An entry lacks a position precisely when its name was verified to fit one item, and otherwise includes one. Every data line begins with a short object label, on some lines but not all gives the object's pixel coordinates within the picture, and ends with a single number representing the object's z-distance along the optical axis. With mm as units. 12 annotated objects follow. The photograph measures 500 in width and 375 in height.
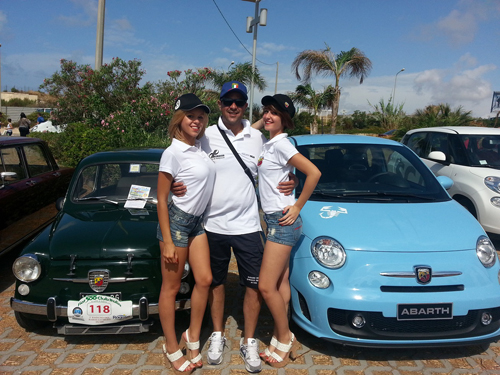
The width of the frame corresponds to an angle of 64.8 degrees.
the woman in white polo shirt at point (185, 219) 2672
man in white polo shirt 2801
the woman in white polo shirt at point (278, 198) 2758
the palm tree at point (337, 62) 20922
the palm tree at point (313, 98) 22844
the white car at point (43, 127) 21516
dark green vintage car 3051
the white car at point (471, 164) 5574
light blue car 2793
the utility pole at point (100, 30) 9805
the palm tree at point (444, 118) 16234
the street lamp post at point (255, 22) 14164
